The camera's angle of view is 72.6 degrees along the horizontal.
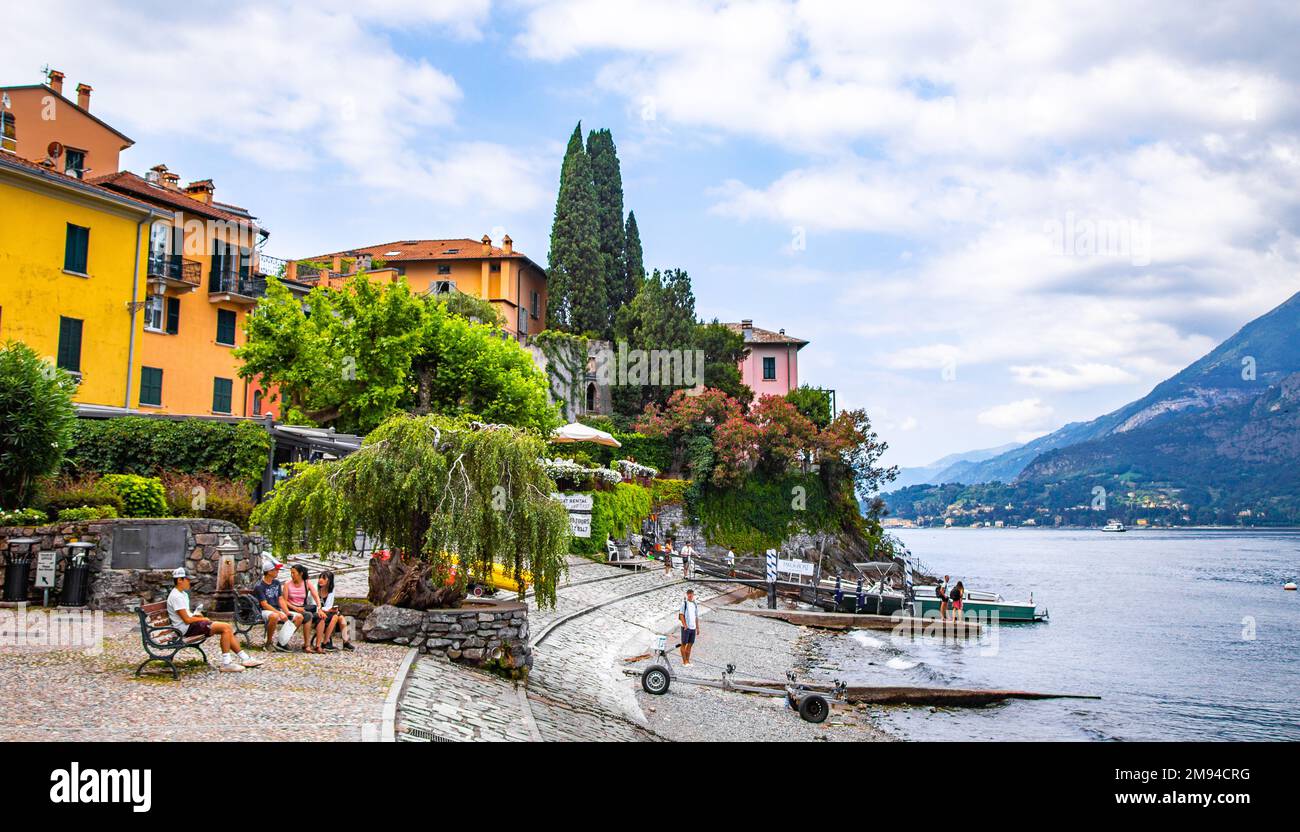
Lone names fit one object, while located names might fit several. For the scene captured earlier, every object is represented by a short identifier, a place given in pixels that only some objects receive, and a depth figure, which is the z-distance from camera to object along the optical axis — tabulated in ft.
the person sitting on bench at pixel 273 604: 43.24
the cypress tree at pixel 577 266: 194.39
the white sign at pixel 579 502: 113.80
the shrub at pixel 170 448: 70.69
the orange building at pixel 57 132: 115.24
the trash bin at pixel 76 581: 49.55
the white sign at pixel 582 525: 113.91
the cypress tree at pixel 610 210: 212.23
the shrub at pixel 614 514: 118.62
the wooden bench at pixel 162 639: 35.49
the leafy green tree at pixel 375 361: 110.01
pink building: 229.25
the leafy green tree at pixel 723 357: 185.88
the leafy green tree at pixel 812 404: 187.52
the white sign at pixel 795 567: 137.18
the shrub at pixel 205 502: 61.87
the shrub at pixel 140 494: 58.90
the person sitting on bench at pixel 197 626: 37.55
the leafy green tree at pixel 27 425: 55.93
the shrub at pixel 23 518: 51.93
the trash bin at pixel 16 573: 49.01
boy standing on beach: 66.44
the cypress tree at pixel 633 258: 216.54
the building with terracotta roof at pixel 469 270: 196.34
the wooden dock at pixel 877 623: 111.96
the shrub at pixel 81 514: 53.42
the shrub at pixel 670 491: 154.20
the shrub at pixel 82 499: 56.80
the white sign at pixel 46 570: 49.42
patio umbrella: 117.80
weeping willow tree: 48.19
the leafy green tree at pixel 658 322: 178.60
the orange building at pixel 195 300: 112.68
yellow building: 84.53
